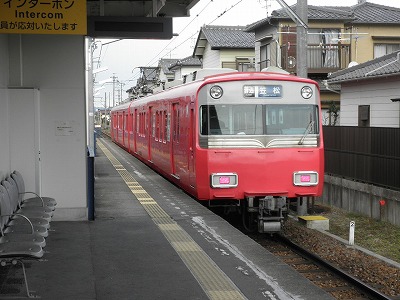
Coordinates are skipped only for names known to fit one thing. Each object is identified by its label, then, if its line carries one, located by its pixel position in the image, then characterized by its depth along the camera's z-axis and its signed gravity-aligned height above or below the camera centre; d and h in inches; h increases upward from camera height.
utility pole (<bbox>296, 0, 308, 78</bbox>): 515.8 +61.1
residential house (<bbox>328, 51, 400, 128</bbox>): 614.2 +25.9
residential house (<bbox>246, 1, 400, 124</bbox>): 927.7 +121.6
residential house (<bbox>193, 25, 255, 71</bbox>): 1236.5 +144.8
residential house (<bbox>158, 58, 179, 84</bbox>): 1936.0 +161.7
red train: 386.3 -16.7
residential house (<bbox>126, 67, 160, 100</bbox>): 1218.6 +135.5
